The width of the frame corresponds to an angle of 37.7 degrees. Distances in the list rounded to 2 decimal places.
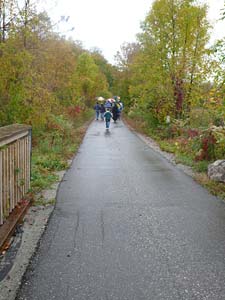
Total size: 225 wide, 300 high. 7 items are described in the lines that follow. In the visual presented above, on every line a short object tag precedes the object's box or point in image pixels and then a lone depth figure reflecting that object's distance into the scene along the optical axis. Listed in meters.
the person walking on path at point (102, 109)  32.99
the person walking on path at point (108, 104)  29.14
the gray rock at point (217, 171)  7.50
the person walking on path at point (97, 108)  33.38
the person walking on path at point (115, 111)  30.10
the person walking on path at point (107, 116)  22.16
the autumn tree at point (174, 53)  15.54
